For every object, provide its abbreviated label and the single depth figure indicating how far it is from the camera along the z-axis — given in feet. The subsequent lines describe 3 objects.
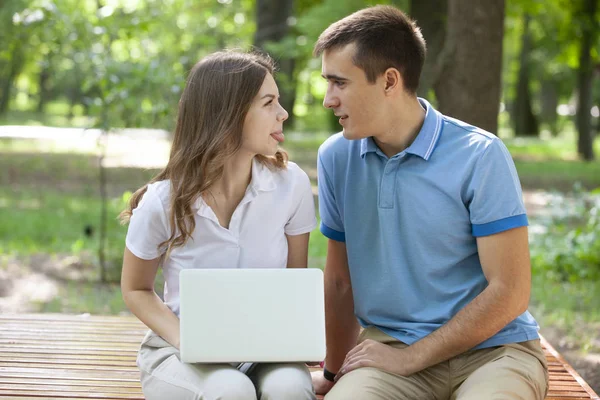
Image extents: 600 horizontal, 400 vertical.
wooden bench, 19.82
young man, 17.95
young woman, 18.63
